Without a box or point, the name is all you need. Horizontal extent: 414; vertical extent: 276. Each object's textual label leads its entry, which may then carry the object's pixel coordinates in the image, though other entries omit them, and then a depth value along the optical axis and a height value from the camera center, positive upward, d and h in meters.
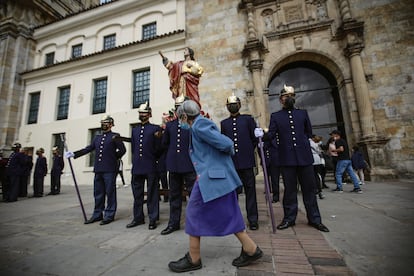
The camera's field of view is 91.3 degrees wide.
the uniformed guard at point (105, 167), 3.87 +0.17
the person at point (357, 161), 7.16 +0.15
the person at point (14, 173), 7.13 +0.25
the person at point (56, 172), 8.74 +0.26
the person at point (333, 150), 6.28 +0.48
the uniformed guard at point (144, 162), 3.61 +0.21
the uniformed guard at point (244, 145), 3.16 +0.41
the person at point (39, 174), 8.26 +0.19
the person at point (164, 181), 5.98 -0.23
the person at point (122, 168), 10.68 +0.38
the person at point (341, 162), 6.03 +0.11
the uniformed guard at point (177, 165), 3.19 +0.12
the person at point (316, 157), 5.60 +0.27
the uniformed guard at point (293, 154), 3.05 +0.21
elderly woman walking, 1.89 -0.28
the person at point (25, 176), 7.91 +0.12
